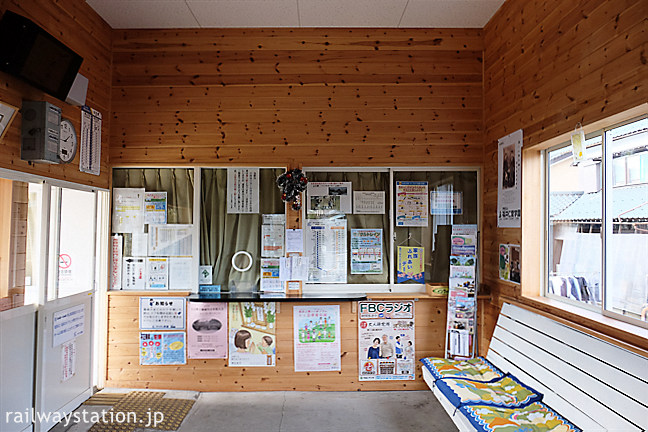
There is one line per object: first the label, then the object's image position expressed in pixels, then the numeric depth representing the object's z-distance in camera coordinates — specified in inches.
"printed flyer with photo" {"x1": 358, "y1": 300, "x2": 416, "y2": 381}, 155.7
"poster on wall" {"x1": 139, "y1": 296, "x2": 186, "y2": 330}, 156.4
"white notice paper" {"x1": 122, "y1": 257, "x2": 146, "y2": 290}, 159.2
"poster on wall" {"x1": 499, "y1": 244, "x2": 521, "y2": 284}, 133.8
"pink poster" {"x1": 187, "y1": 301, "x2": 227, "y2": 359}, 155.8
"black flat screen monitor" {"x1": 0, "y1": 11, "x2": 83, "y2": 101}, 103.0
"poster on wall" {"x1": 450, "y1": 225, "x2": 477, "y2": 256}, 152.3
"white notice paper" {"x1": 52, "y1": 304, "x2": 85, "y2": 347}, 127.4
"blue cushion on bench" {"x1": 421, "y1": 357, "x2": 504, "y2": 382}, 121.3
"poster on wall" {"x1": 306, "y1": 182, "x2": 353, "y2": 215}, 159.8
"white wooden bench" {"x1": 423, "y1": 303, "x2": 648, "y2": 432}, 81.2
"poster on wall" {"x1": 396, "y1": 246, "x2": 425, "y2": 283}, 159.9
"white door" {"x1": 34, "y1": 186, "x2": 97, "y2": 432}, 122.6
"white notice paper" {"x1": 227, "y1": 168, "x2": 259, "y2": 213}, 159.6
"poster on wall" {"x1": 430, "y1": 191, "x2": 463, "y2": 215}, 160.4
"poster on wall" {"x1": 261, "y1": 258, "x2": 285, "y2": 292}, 158.6
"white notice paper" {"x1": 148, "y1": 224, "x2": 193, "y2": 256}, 159.2
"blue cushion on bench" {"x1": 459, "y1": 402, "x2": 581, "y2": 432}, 89.5
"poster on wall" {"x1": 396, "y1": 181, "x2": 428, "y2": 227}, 159.8
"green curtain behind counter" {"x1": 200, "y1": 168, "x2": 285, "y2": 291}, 159.5
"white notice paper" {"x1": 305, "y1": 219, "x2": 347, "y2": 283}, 159.5
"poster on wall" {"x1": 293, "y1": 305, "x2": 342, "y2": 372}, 155.6
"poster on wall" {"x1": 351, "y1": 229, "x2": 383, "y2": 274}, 159.6
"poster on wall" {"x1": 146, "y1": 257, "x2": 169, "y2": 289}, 158.7
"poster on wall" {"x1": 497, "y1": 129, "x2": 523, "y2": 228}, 133.6
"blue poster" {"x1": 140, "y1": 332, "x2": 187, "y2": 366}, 155.8
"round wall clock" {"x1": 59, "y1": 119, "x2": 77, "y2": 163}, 126.6
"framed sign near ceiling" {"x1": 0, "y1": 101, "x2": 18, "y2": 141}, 103.6
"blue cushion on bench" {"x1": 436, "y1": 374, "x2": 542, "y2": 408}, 102.6
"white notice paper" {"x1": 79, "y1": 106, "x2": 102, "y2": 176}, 143.4
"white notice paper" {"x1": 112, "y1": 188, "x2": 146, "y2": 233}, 159.8
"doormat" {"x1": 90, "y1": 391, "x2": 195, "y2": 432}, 126.3
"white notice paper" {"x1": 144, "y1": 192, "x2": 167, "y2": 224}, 159.6
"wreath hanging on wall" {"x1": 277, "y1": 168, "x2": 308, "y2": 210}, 151.7
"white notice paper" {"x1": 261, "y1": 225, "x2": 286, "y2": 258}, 159.3
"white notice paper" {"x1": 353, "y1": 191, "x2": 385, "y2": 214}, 159.9
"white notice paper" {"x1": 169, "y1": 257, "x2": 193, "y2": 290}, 159.0
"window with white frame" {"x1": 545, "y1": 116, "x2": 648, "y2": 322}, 93.0
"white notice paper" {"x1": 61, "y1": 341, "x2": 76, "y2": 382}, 132.1
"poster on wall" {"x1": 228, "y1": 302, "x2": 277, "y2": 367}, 155.5
